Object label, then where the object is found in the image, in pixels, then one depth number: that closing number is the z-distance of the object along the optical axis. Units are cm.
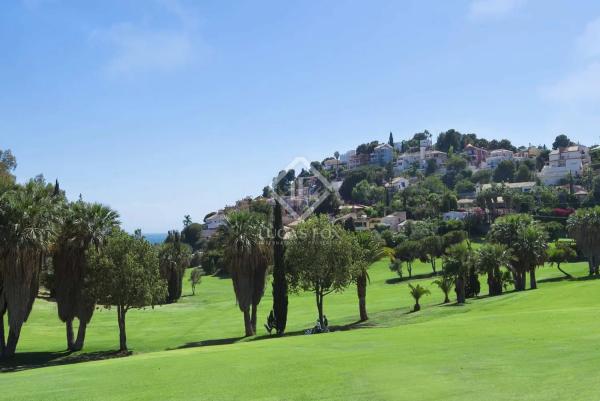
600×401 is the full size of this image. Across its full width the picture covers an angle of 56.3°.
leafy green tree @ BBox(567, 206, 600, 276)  6544
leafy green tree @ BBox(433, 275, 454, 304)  5034
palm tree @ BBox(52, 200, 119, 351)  3916
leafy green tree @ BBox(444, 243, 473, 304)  4891
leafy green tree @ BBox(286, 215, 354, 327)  4206
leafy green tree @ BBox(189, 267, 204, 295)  8465
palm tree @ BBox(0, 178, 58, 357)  3516
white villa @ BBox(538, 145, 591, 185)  19475
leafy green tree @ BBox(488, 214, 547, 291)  5594
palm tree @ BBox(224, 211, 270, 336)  4372
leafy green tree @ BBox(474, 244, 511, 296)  5278
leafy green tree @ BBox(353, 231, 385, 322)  4409
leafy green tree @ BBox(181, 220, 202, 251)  17412
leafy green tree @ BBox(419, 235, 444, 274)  9150
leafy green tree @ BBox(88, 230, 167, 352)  3722
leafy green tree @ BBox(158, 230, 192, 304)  7607
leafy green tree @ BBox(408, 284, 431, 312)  4606
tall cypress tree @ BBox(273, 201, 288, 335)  4147
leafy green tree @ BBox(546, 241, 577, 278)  6775
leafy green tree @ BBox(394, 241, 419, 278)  9489
